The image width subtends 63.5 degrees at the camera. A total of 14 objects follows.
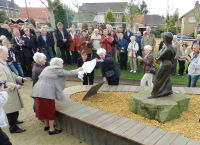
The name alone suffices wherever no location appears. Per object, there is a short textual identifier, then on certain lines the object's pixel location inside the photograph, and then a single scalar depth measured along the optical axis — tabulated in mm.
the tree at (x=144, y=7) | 68500
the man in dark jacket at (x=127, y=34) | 9555
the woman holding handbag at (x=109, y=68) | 4941
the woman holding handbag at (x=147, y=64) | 5094
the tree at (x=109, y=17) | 36075
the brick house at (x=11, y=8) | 53062
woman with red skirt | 3502
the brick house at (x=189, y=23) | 36906
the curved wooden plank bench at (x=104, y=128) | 2559
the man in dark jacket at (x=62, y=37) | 8797
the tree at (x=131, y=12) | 15781
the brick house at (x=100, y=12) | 45625
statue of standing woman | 3484
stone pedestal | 3299
